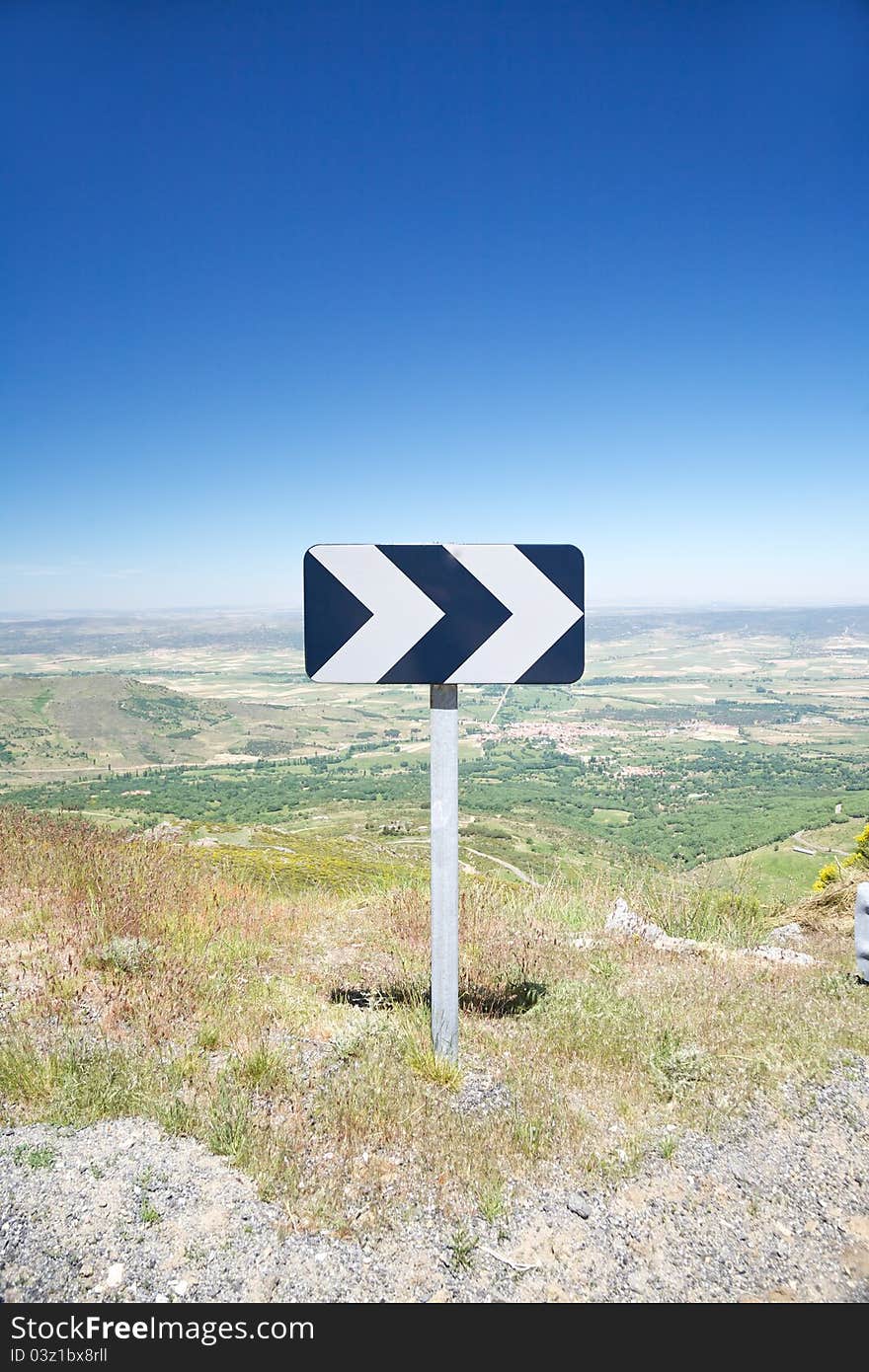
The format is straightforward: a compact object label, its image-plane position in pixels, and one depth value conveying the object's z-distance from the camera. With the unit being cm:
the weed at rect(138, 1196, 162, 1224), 203
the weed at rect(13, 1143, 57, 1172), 227
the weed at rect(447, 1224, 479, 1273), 190
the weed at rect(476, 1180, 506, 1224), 209
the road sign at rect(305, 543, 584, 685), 282
